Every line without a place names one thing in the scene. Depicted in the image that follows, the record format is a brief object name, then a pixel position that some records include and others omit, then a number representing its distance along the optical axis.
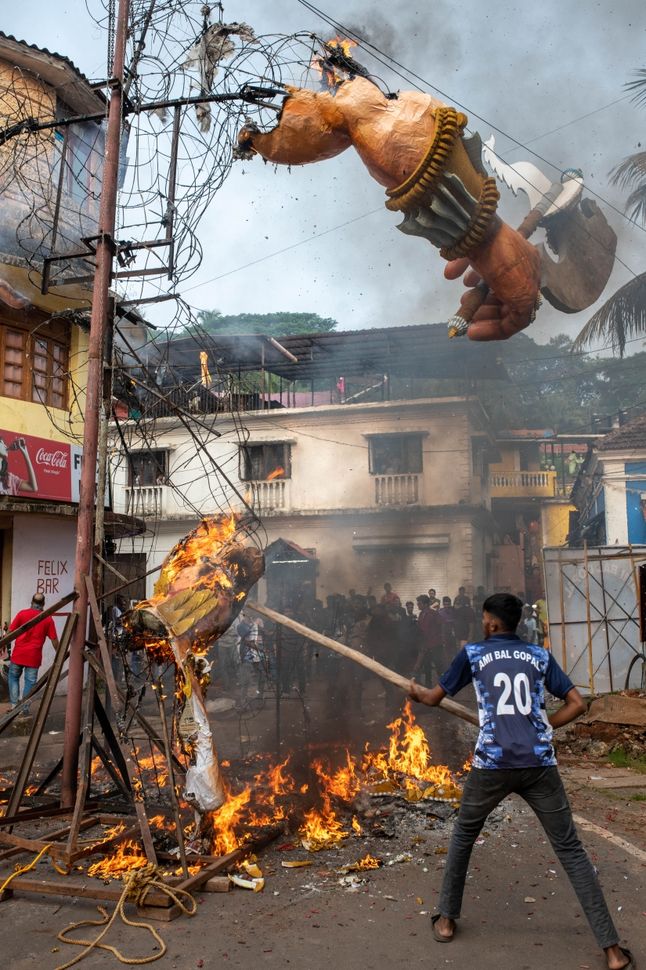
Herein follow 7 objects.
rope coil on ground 4.00
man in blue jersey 3.79
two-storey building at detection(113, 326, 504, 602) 22.59
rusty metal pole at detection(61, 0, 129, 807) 5.70
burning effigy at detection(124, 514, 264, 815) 4.98
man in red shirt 10.91
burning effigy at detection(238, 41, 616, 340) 4.41
